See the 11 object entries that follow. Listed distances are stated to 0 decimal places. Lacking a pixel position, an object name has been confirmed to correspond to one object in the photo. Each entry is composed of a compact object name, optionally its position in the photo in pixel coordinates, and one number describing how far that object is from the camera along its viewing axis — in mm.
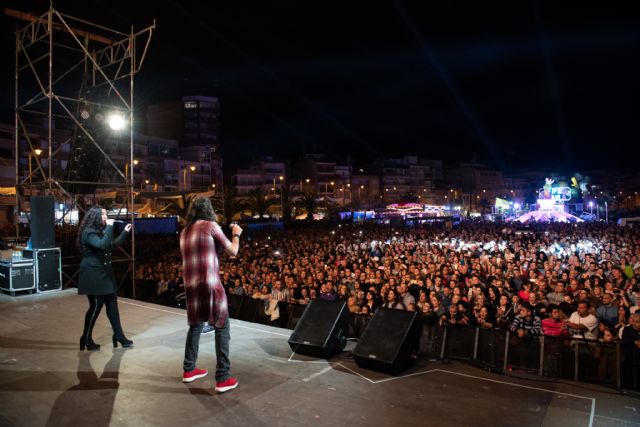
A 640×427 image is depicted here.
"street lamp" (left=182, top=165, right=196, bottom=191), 52578
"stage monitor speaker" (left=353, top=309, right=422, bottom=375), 4090
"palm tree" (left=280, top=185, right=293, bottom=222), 37744
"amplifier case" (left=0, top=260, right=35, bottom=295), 7250
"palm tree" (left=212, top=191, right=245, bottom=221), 30344
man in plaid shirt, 3588
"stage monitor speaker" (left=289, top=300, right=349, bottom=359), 4504
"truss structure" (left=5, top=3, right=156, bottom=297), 8148
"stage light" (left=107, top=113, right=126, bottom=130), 8961
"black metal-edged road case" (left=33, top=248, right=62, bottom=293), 7520
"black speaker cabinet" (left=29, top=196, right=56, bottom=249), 7398
